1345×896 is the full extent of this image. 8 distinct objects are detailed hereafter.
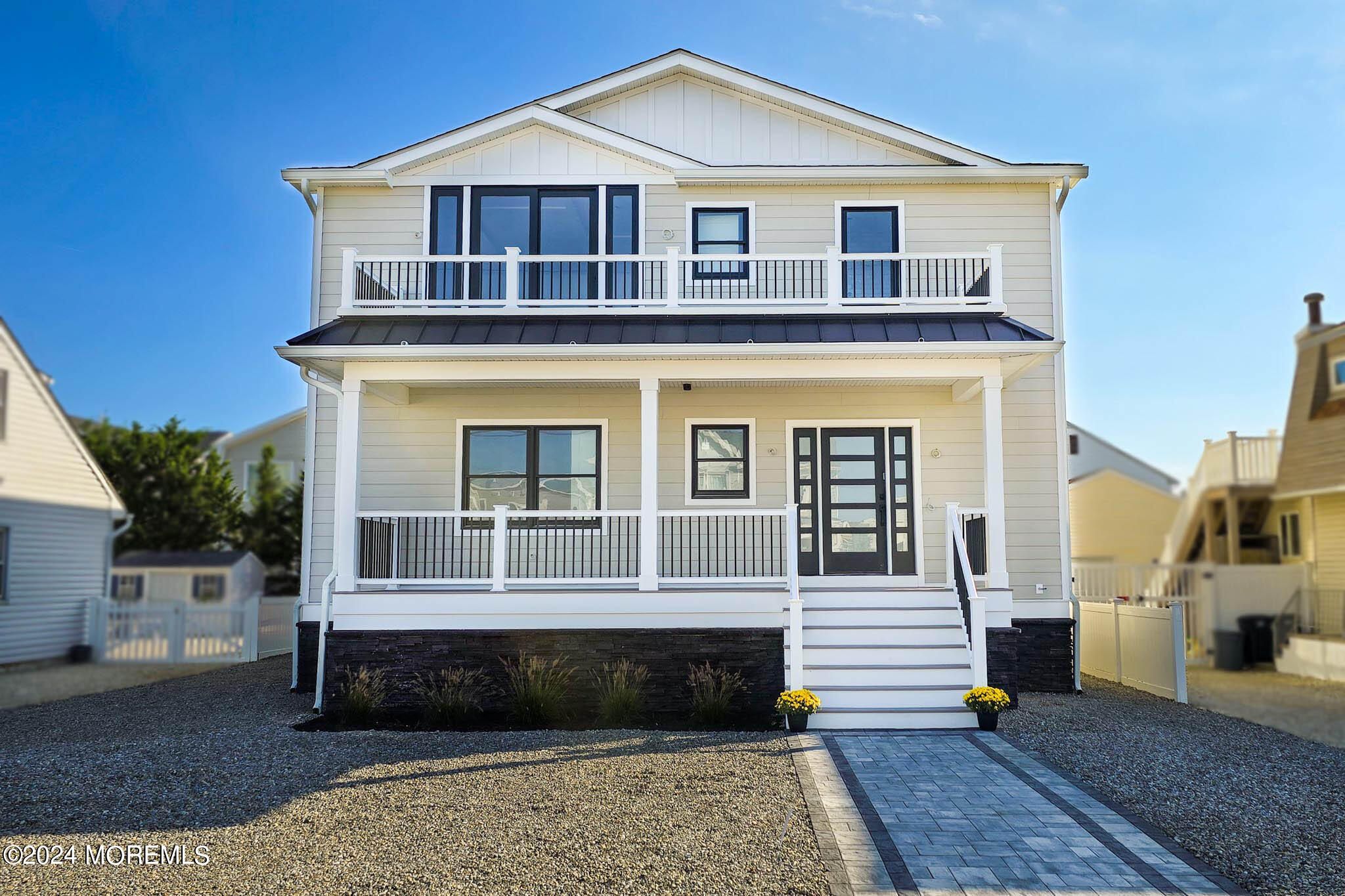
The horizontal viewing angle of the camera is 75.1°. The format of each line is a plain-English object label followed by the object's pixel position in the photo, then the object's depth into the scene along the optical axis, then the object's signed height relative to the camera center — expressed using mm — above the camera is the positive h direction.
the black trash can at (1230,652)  16422 -2150
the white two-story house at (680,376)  10500 +2079
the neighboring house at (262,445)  30875 +3241
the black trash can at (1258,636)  16734 -1873
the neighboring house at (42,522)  16750 +290
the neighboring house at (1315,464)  17062 +1483
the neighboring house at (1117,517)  28766 +703
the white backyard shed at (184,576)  23516 -1069
